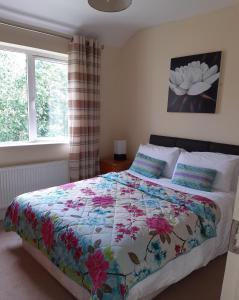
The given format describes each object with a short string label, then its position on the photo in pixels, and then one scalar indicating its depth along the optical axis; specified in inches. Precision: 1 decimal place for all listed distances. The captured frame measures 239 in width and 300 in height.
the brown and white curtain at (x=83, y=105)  128.9
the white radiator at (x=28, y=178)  115.9
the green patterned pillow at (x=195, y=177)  99.0
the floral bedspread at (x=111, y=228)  59.4
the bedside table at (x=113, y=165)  139.2
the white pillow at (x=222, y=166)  99.7
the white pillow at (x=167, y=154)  118.4
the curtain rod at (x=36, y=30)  109.3
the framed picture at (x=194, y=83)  112.5
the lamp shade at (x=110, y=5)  63.2
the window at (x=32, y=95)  119.6
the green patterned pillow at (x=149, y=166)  117.0
